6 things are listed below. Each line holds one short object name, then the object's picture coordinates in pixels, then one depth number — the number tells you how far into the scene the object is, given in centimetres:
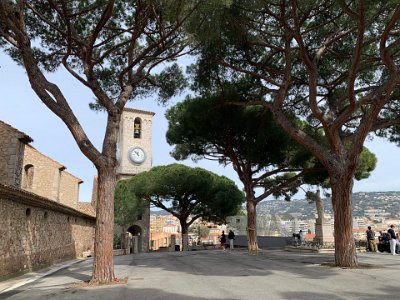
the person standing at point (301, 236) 2476
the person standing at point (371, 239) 1975
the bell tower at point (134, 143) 4247
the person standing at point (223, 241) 2806
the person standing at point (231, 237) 2694
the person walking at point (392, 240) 1648
